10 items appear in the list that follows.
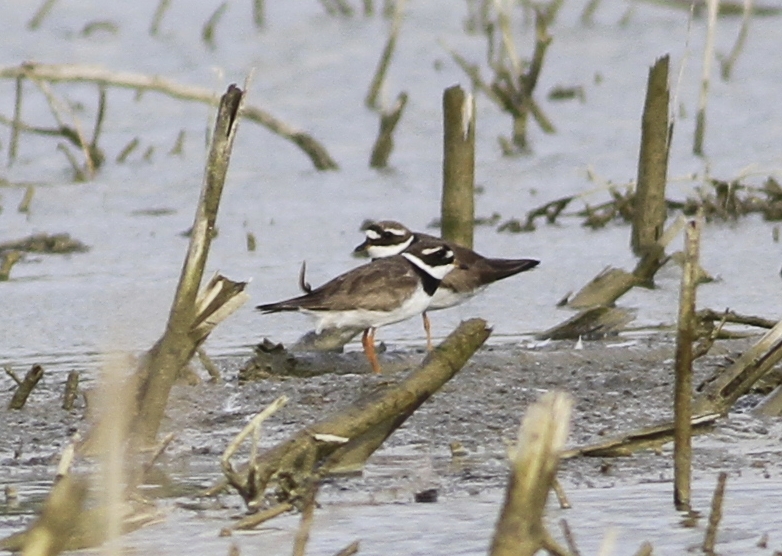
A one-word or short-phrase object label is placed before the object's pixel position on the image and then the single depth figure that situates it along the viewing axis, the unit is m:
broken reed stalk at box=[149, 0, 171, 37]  28.50
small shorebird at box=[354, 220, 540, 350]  12.85
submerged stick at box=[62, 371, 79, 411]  10.22
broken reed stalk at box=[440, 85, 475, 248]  14.17
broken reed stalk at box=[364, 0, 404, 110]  22.42
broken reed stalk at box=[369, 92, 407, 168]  20.15
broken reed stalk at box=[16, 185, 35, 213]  18.48
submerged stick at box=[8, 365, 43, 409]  10.16
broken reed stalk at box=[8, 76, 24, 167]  19.75
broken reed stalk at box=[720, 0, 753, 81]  24.00
